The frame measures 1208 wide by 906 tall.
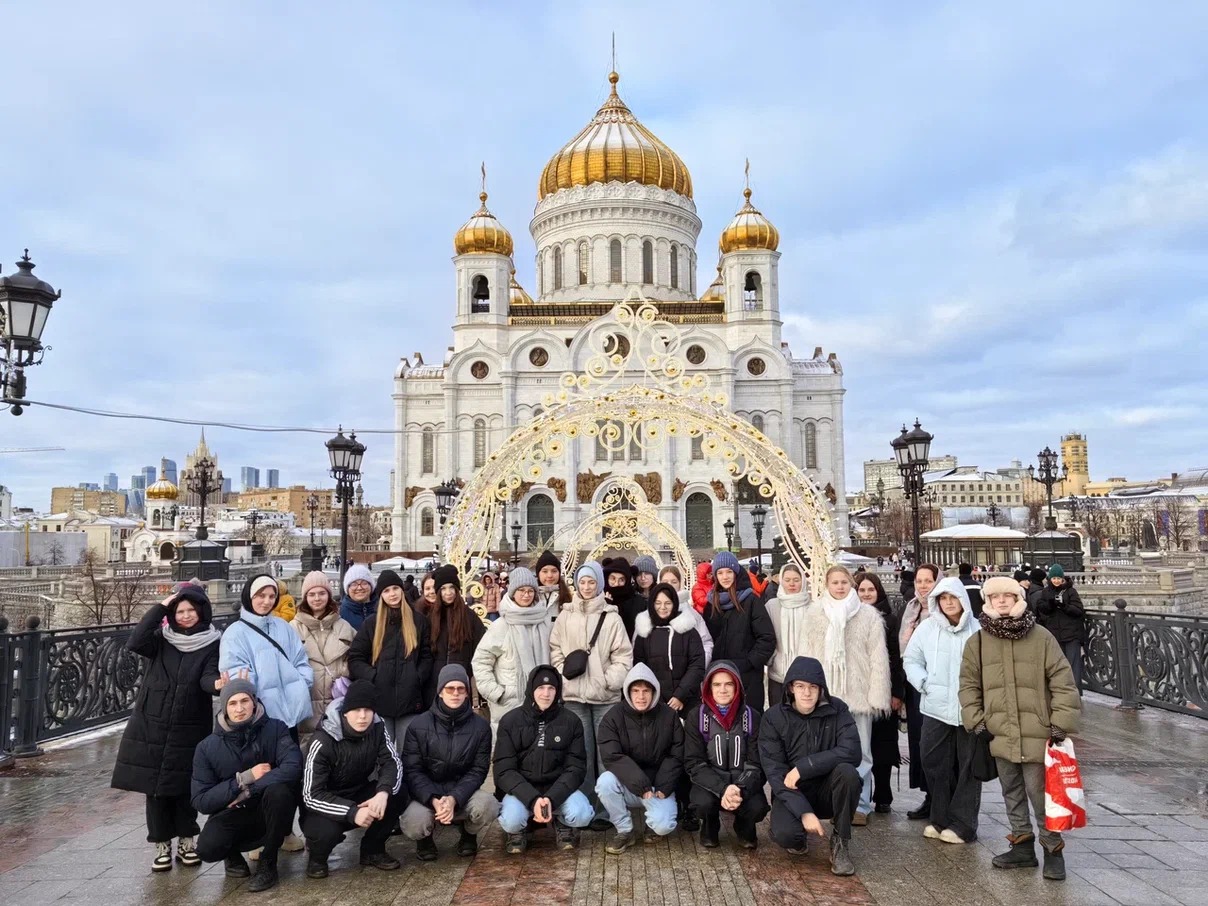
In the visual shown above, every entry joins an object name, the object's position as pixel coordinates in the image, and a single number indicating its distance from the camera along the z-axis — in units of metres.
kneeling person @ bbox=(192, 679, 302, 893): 4.63
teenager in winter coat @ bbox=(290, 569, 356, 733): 5.85
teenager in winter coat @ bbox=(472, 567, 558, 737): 5.82
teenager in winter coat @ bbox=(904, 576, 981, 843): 5.16
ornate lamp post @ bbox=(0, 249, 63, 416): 6.66
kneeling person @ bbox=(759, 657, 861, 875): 4.79
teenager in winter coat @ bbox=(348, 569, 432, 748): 5.81
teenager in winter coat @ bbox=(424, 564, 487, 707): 6.30
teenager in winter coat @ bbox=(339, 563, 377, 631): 6.72
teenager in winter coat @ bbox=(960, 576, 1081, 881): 4.76
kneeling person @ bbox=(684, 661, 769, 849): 5.01
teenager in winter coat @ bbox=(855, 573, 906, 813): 5.86
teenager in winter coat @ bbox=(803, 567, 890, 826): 5.79
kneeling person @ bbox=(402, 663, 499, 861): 4.99
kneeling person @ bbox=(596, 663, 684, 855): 5.09
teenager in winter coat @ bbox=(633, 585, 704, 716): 5.82
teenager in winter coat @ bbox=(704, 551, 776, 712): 6.25
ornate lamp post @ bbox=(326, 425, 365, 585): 14.49
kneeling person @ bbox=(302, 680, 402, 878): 4.74
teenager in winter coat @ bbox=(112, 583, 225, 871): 4.82
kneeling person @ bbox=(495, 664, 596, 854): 5.07
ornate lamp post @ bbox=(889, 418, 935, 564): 13.69
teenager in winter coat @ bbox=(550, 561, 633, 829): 5.80
